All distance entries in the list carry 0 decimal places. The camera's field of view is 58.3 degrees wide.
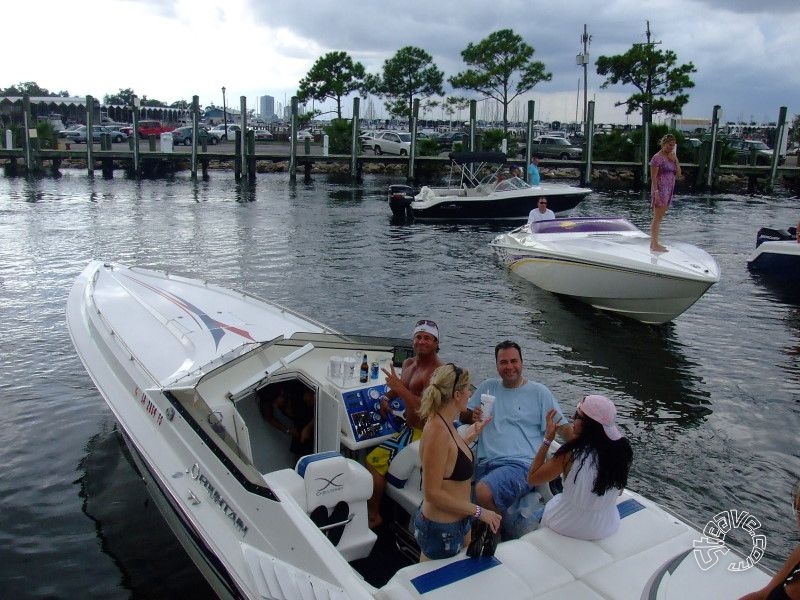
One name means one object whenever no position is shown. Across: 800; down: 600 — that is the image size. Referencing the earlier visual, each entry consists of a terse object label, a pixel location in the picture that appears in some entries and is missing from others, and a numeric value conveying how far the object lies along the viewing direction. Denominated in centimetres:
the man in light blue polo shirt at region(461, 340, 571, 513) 444
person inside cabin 571
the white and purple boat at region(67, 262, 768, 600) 359
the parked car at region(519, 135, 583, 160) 4553
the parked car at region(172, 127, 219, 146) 5159
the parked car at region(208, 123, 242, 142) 5762
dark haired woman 368
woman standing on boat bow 1051
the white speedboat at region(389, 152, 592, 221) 2258
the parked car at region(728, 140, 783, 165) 4241
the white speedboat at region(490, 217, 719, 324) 1080
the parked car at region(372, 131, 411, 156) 4453
